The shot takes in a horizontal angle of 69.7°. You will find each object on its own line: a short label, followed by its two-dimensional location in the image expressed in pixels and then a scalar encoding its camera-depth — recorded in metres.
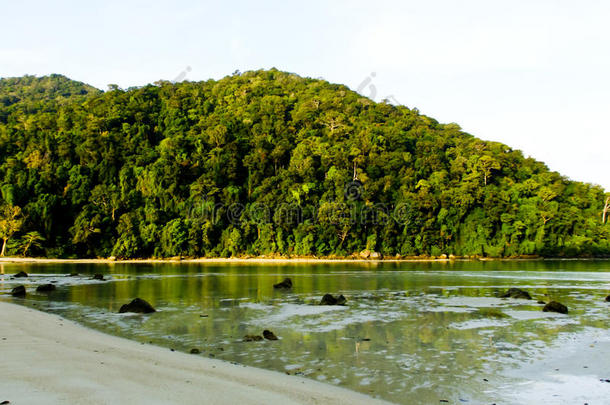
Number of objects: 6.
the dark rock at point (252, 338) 10.29
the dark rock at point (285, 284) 23.42
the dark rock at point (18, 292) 19.11
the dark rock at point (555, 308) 14.48
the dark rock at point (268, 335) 10.40
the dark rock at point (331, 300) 16.70
